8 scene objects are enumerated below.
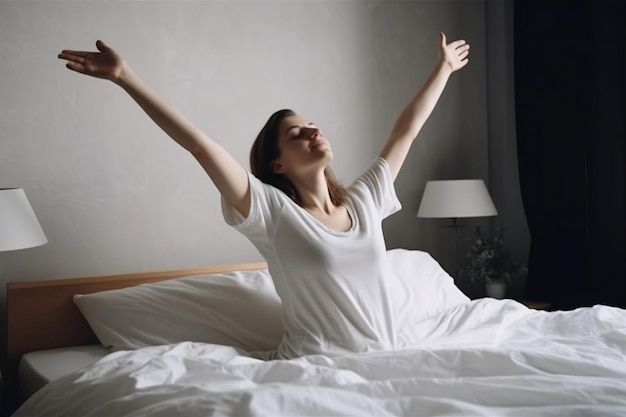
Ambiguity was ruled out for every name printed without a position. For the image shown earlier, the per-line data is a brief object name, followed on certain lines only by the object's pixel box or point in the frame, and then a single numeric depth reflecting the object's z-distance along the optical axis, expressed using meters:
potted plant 3.50
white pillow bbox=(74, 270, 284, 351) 2.38
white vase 3.49
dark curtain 3.27
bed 1.38
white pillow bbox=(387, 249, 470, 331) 2.54
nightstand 3.38
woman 1.77
